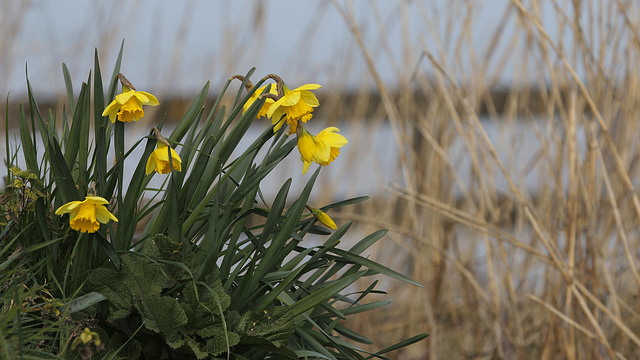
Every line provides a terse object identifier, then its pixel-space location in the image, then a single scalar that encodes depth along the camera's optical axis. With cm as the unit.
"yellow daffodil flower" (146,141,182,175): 322
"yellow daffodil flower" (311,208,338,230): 329
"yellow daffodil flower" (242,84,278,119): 333
